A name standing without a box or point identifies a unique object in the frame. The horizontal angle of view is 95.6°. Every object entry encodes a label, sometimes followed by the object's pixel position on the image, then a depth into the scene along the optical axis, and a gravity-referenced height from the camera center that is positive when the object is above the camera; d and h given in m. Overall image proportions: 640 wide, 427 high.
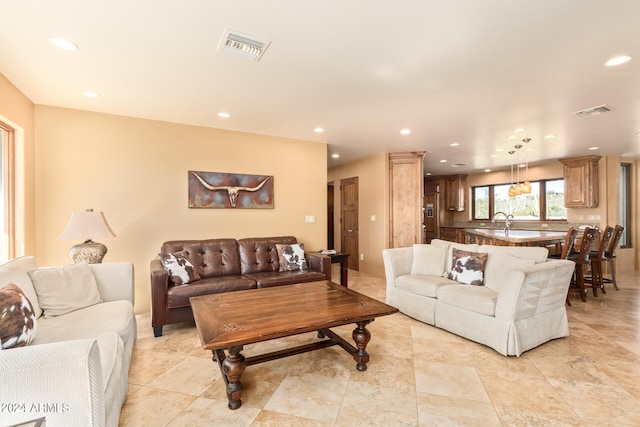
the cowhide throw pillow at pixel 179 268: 3.08 -0.58
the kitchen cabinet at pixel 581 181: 5.75 +0.60
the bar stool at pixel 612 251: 4.56 -0.64
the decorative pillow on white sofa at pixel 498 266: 2.85 -0.55
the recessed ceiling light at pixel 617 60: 2.17 +1.15
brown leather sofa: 2.88 -0.70
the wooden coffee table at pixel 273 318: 1.79 -0.71
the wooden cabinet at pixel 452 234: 8.07 -0.62
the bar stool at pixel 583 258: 4.05 -0.67
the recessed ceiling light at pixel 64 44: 2.00 +1.21
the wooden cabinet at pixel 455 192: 8.30 +0.60
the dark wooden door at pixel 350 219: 6.35 -0.13
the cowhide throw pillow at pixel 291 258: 3.82 -0.58
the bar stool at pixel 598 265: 4.27 -0.81
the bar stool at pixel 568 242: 3.93 -0.42
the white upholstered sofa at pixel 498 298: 2.46 -0.83
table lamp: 2.85 -0.17
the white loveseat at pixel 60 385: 1.09 -0.67
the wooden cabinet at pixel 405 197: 5.41 +0.30
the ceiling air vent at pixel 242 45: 1.94 +1.20
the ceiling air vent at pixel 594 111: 3.16 +1.13
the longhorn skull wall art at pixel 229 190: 3.95 +0.35
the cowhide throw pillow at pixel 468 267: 3.09 -0.61
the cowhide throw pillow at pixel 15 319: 1.46 -0.55
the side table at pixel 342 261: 4.32 -0.72
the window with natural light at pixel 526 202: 6.70 +0.25
